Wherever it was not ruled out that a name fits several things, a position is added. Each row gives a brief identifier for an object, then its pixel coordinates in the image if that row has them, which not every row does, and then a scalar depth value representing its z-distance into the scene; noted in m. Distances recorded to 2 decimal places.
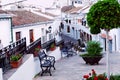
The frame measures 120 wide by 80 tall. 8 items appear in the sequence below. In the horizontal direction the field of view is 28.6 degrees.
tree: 7.32
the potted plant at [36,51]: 11.67
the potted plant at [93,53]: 13.56
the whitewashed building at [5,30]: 14.34
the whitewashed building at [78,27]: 23.94
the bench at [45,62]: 10.77
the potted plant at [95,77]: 7.24
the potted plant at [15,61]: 8.47
